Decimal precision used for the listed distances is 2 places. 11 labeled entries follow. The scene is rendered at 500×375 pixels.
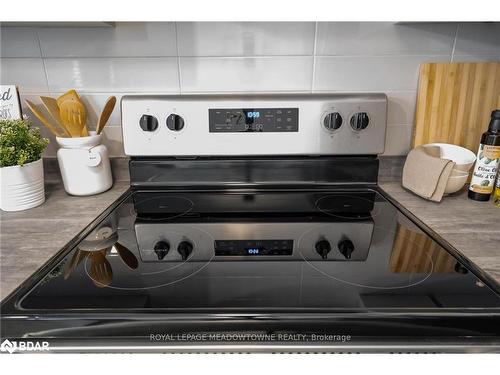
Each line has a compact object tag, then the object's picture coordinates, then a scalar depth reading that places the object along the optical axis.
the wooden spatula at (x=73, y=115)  0.93
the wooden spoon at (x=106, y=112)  0.94
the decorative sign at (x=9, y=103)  0.93
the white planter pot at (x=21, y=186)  0.80
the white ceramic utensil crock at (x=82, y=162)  0.89
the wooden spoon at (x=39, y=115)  0.90
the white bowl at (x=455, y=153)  0.94
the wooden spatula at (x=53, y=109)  0.93
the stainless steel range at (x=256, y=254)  0.47
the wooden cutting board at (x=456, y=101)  0.96
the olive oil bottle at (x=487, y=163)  0.83
